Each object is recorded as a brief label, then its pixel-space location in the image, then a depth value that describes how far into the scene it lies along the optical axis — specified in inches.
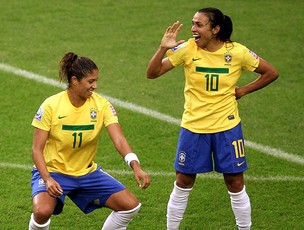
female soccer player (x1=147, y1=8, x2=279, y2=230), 753.6
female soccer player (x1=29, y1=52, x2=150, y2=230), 701.9
